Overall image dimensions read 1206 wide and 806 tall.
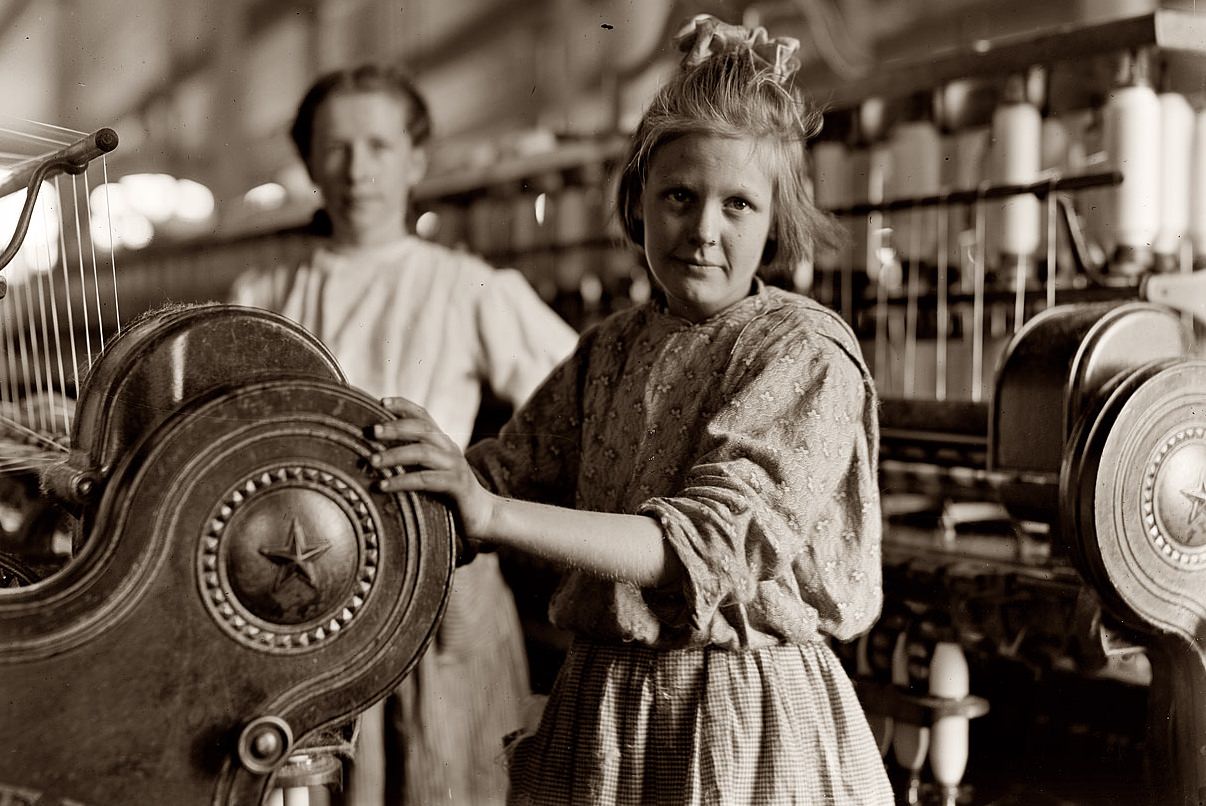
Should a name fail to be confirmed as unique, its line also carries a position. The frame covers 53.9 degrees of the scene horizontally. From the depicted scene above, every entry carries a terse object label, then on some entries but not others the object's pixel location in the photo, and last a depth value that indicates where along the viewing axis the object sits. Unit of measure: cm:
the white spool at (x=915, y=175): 247
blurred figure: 174
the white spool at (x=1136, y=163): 206
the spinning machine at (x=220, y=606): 91
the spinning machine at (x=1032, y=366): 151
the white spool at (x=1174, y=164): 210
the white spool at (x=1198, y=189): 209
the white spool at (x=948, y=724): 195
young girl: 116
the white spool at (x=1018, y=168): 226
